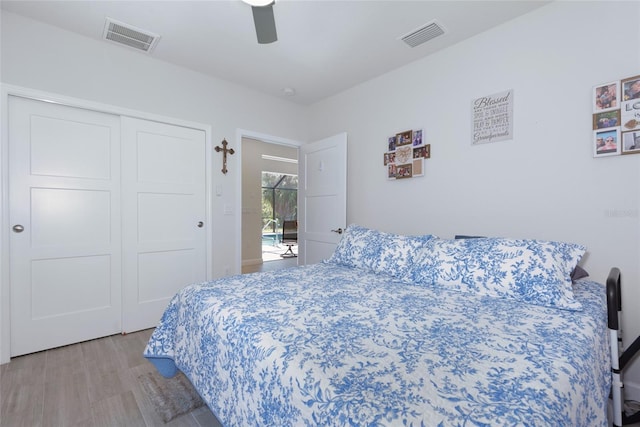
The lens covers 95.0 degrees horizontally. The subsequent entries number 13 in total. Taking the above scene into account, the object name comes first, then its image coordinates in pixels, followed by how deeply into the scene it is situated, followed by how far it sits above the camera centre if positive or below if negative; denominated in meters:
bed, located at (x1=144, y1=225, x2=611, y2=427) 0.72 -0.44
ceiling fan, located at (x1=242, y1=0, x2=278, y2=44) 1.57 +1.09
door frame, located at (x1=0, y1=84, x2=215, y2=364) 2.14 +0.04
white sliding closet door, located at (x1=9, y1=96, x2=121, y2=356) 2.25 -0.10
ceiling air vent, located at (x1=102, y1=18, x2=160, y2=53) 2.31 +1.47
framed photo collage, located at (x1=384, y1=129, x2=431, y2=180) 2.79 +0.56
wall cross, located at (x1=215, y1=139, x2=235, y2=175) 3.27 +0.64
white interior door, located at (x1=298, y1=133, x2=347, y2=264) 3.29 +0.18
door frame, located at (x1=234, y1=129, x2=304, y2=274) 3.37 +0.21
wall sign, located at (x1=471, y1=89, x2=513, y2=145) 2.25 +0.74
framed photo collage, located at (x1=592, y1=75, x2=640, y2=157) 1.74 +0.57
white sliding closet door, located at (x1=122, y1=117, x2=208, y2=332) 2.74 -0.03
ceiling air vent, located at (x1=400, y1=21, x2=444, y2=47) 2.31 +1.46
